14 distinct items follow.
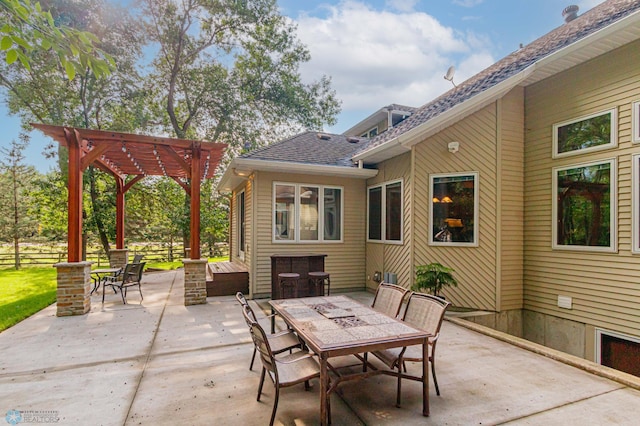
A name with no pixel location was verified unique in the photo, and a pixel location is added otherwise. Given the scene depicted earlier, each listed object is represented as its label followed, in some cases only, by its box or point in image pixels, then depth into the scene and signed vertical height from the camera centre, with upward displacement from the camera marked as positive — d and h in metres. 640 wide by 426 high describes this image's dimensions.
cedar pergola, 5.78 +1.32
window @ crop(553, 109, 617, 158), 4.69 +1.30
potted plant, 5.57 -1.19
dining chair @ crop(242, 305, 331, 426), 2.45 -1.40
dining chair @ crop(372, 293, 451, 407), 2.96 -1.15
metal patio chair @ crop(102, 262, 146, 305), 6.66 -1.49
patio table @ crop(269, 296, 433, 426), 2.43 -1.11
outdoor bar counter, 6.90 -1.27
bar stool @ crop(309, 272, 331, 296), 6.57 -1.55
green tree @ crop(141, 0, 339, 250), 15.11 +7.24
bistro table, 6.90 -1.42
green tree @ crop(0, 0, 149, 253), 13.09 +5.36
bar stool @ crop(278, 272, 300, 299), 6.37 -1.53
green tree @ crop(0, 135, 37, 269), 15.13 +1.00
